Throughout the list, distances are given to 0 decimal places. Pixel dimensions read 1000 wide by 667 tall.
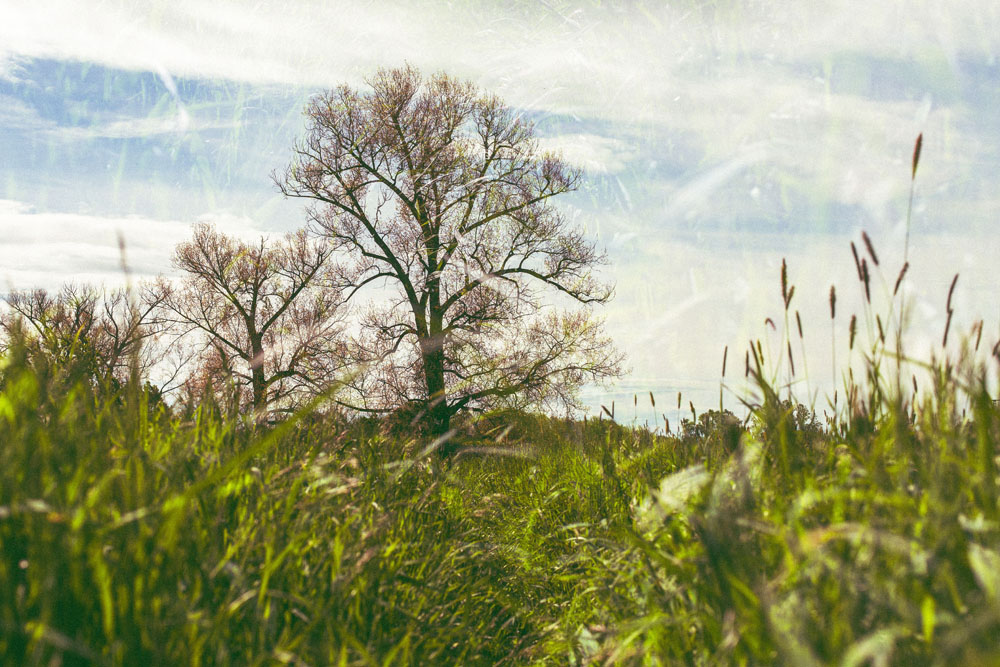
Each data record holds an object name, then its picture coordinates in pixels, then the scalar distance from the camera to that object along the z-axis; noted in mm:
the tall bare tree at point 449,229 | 18969
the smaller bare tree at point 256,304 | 20547
